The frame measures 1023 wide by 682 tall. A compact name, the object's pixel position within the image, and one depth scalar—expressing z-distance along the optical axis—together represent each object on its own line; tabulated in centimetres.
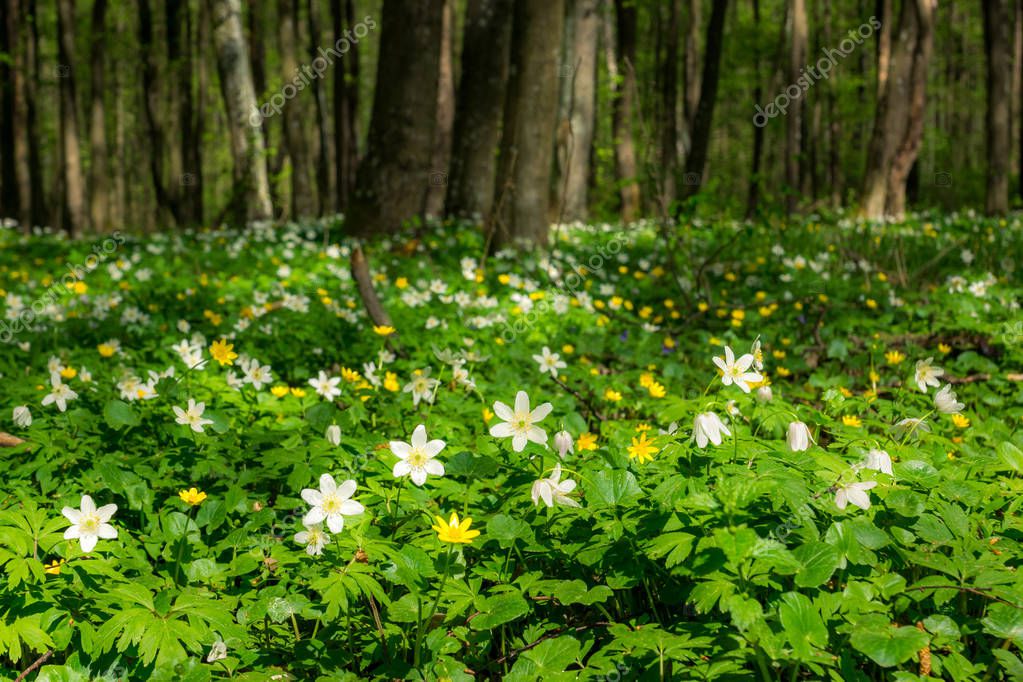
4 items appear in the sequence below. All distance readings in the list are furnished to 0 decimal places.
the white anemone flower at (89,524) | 192
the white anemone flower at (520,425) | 205
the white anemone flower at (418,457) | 203
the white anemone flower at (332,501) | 190
